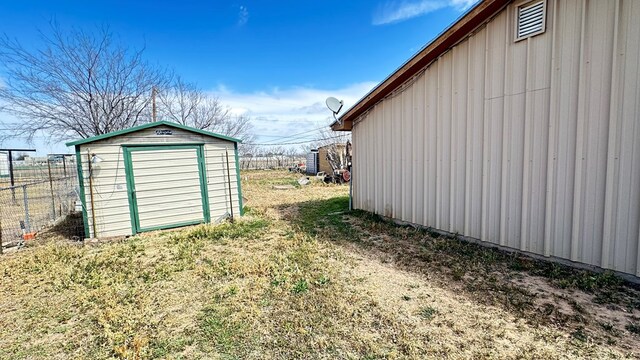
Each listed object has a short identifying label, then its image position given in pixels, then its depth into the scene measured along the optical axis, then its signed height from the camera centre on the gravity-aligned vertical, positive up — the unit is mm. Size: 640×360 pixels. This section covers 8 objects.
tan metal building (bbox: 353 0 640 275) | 3094 +205
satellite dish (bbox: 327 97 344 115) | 6973 +1312
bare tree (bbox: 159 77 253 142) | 18953 +3624
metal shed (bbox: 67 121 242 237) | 5762 -360
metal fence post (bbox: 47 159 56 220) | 7270 -1134
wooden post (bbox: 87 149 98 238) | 5637 -642
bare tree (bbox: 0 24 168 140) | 10031 +2628
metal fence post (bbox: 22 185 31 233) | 5470 -999
